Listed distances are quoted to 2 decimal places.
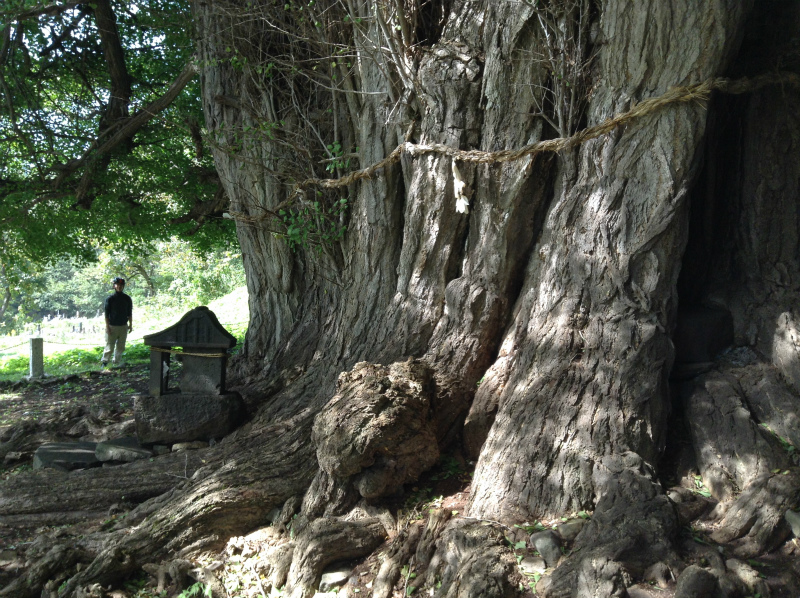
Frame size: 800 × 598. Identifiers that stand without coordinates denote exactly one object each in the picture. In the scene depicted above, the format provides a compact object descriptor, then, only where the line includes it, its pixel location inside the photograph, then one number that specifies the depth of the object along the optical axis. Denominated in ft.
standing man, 35.17
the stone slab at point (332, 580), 11.80
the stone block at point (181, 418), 17.84
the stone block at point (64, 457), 17.75
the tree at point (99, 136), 28.48
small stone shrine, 17.87
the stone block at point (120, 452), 17.63
